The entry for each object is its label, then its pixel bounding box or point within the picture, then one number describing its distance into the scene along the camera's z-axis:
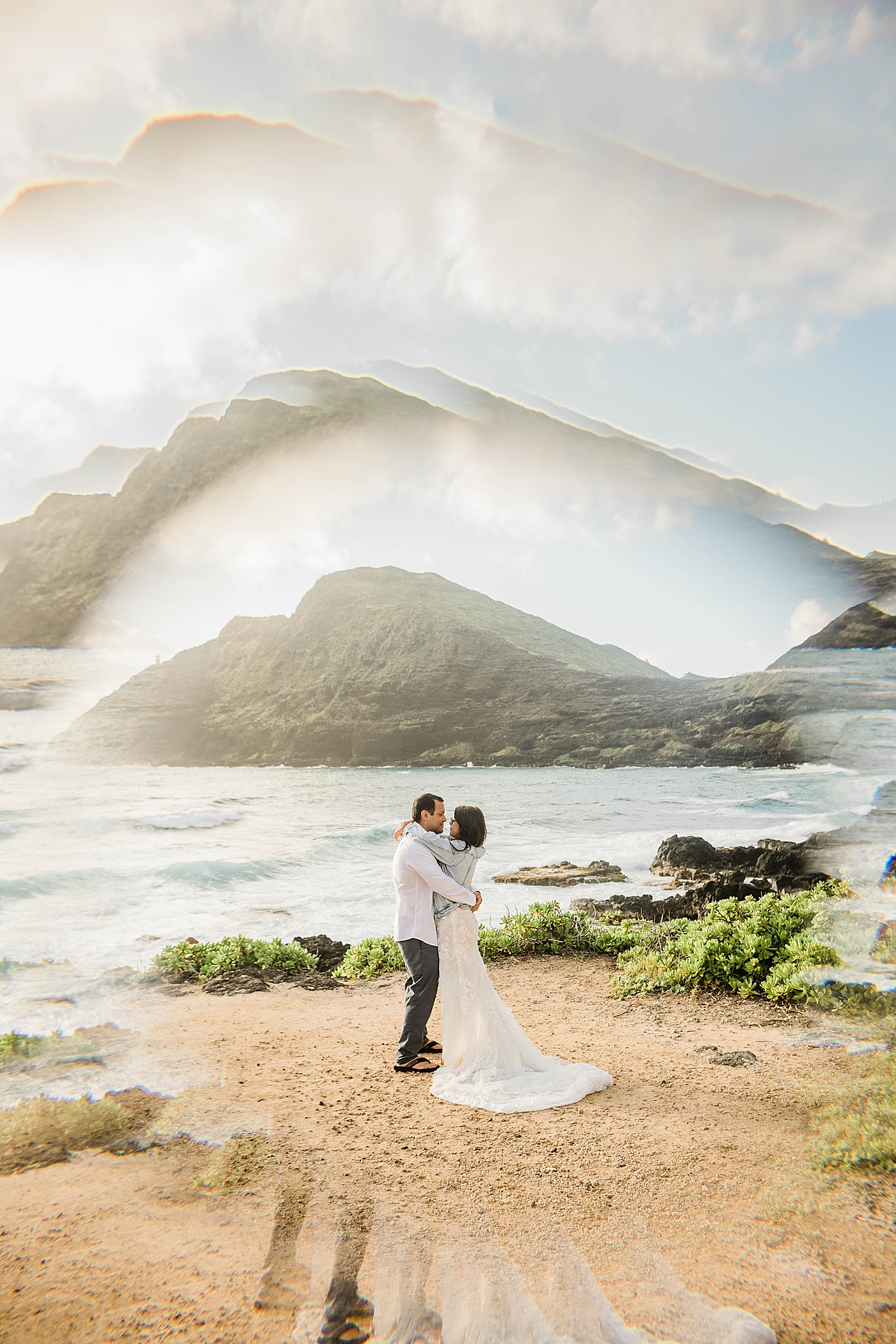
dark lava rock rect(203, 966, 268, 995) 7.18
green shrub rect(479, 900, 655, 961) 7.89
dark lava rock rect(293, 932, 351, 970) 8.54
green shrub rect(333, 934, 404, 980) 7.89
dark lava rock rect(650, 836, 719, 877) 13.64
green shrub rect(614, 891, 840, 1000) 5.66
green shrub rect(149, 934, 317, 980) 7.75
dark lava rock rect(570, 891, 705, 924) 9.10
